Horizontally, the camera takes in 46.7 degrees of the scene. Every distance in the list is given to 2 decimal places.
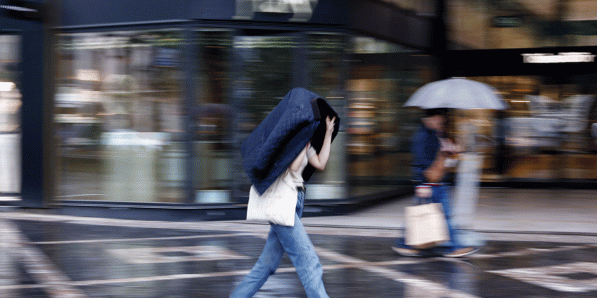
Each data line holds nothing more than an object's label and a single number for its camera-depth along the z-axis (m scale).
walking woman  4.48
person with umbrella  7.04
